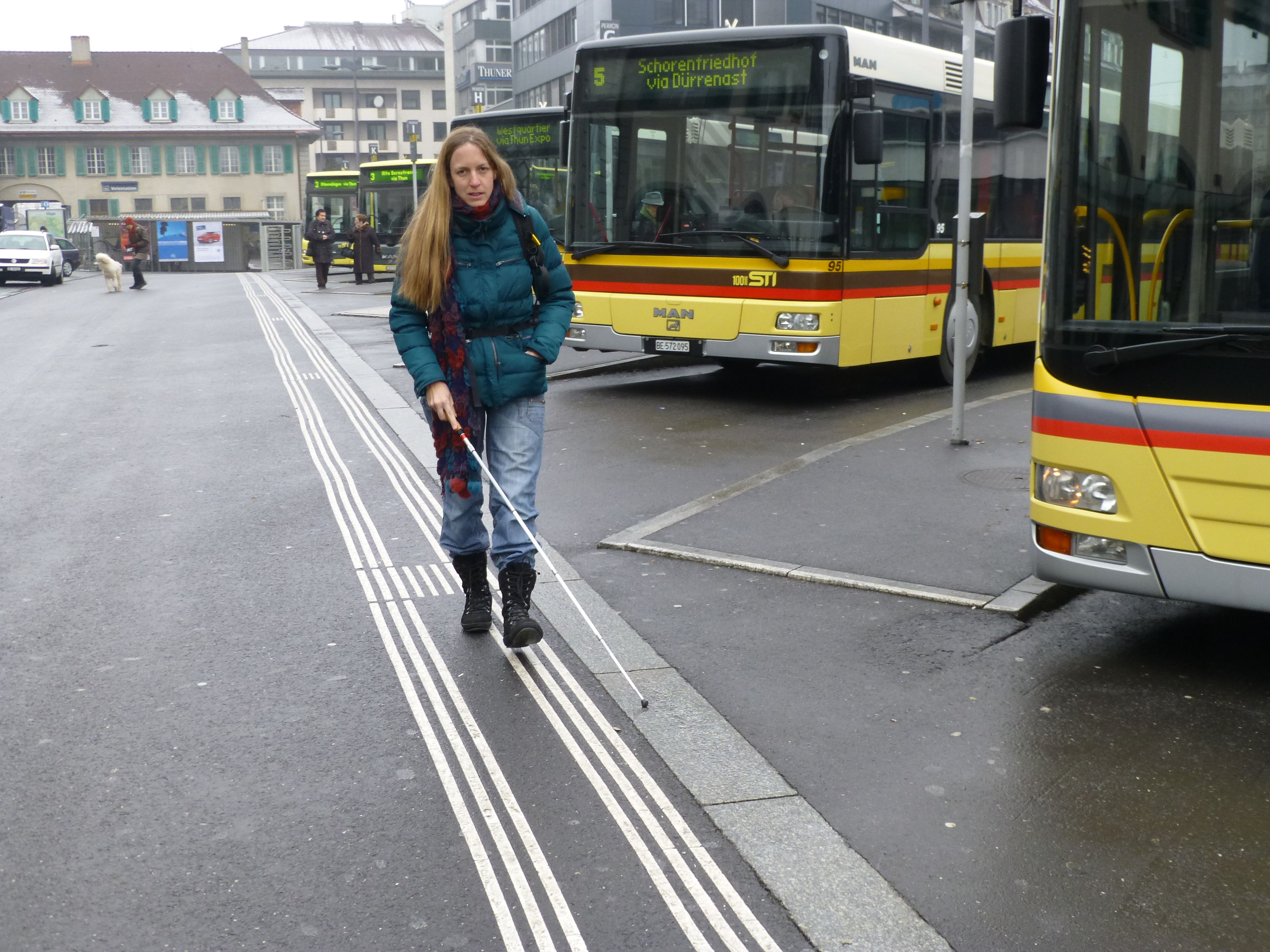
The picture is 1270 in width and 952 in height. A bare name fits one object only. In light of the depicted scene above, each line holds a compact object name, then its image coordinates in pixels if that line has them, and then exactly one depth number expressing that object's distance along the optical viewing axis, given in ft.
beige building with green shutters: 283.59
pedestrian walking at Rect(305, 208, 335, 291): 118.93
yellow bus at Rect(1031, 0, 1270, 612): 15.39
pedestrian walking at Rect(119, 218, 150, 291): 129.90
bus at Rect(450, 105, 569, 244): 78.07
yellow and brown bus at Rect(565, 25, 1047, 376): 37.96
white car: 137.90
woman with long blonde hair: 16.97
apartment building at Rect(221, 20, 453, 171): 387.34
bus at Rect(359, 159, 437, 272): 137.39
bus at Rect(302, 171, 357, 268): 169.99
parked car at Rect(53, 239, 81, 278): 168.25
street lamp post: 270.87
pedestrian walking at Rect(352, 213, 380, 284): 125.08
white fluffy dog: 120.88
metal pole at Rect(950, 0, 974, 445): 31.32
